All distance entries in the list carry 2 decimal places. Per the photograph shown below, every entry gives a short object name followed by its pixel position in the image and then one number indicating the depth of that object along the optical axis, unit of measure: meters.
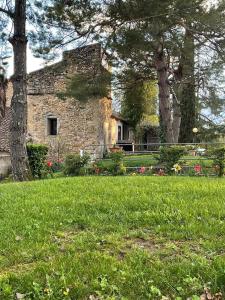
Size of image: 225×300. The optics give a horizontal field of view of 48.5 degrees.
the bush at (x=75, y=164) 7.78
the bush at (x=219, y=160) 6.64
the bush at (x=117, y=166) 7.39
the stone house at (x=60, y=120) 15.67
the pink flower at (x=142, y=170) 7.78
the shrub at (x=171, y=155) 7.21
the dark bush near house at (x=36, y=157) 10.21
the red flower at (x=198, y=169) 6.92
